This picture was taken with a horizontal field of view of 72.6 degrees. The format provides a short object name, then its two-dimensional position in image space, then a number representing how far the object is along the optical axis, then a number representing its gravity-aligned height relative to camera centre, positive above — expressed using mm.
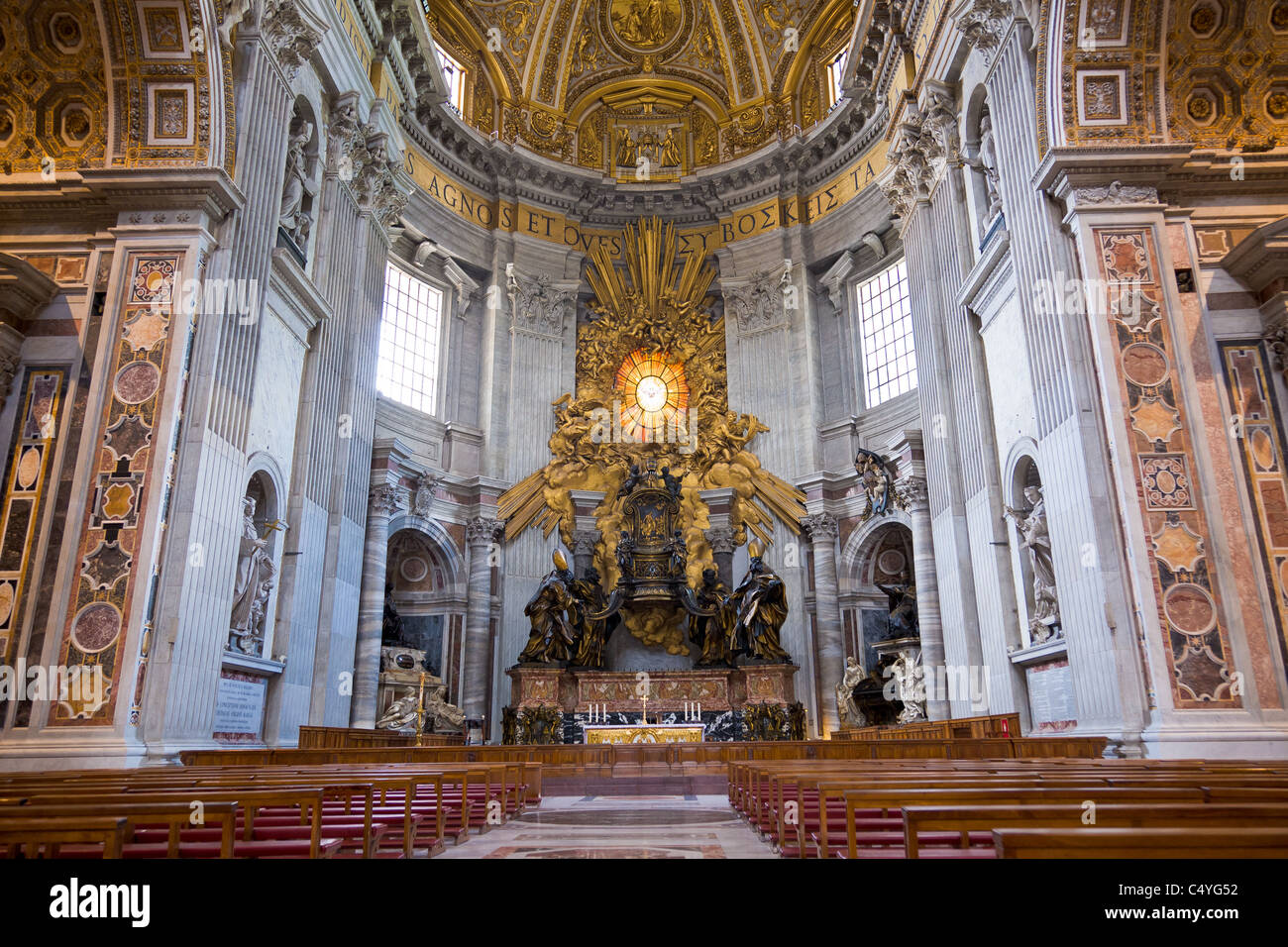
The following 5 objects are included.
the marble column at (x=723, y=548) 18125 +3685
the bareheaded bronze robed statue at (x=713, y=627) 16656 +1949
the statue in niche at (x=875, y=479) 15672 +4350
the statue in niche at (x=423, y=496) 16438 +4320
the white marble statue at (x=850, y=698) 15758 +591
